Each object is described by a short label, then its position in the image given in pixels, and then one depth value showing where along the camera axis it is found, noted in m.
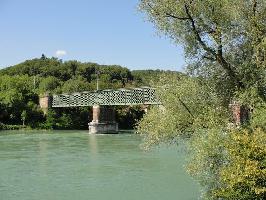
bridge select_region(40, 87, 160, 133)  92.71
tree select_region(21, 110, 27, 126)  113.78
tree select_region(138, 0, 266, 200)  19.50
